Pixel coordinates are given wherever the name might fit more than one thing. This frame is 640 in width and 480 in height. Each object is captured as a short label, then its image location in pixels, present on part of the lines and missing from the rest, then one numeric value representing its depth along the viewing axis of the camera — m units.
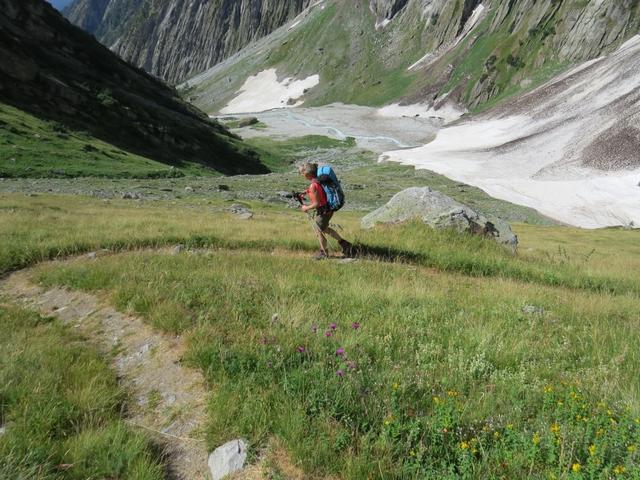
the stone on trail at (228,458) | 3.78
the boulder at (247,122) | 149.00
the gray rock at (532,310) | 7.54
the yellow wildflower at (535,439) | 3.49
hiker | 11.70
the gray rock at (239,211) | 24.86
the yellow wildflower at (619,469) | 3.17
